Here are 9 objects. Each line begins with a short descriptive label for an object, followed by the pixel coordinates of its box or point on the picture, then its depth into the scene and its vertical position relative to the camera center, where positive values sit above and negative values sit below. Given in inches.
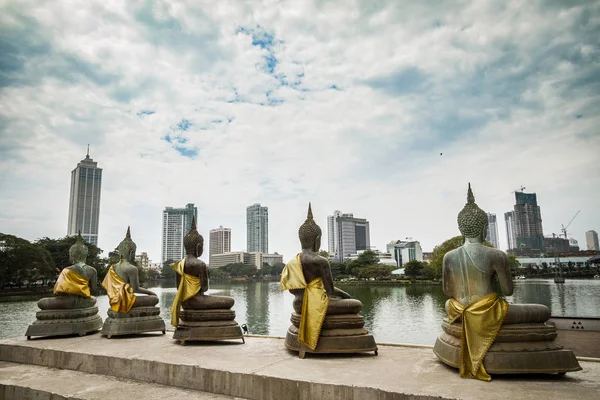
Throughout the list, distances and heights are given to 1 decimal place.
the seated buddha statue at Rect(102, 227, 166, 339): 322.7 -24.8
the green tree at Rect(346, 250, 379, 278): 3314.5 +53.4
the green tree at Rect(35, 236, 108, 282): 1939.0 +113.7
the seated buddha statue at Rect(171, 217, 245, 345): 283.6 -27.4
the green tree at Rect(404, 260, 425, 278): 2786.4 -4.3
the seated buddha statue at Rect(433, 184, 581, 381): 175.6 -26.4
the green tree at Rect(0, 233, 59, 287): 1642.5 +62.3
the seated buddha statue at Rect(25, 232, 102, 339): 327.0 -26.9
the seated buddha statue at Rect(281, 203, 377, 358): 230.7 -25.4
